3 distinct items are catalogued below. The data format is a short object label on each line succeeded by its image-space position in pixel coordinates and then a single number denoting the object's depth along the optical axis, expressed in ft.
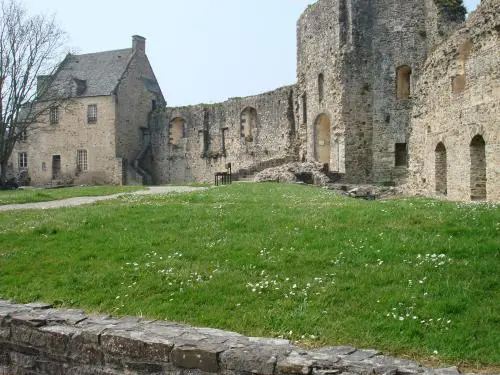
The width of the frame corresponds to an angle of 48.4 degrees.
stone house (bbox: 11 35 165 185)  154.20
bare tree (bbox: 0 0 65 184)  123.85
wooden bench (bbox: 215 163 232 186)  116.63
